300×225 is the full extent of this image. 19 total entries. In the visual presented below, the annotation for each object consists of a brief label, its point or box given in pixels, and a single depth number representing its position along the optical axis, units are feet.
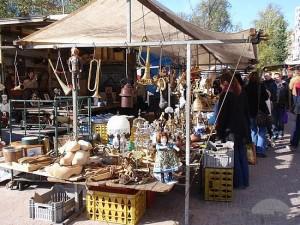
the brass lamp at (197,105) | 27.53
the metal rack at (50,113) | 21.27
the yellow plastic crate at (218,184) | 17.65
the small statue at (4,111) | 25.30
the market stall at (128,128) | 14.17
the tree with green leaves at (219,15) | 122.66
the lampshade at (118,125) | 16.34
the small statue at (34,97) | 29.17
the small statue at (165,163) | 14.03
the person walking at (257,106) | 27.50
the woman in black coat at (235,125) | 19.58
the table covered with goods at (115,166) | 14.23
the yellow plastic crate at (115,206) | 14.57
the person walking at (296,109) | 29.74
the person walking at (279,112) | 35.26
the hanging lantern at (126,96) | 17.46
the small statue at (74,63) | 15.48
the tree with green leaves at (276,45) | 142.72
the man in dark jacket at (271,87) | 35.57
